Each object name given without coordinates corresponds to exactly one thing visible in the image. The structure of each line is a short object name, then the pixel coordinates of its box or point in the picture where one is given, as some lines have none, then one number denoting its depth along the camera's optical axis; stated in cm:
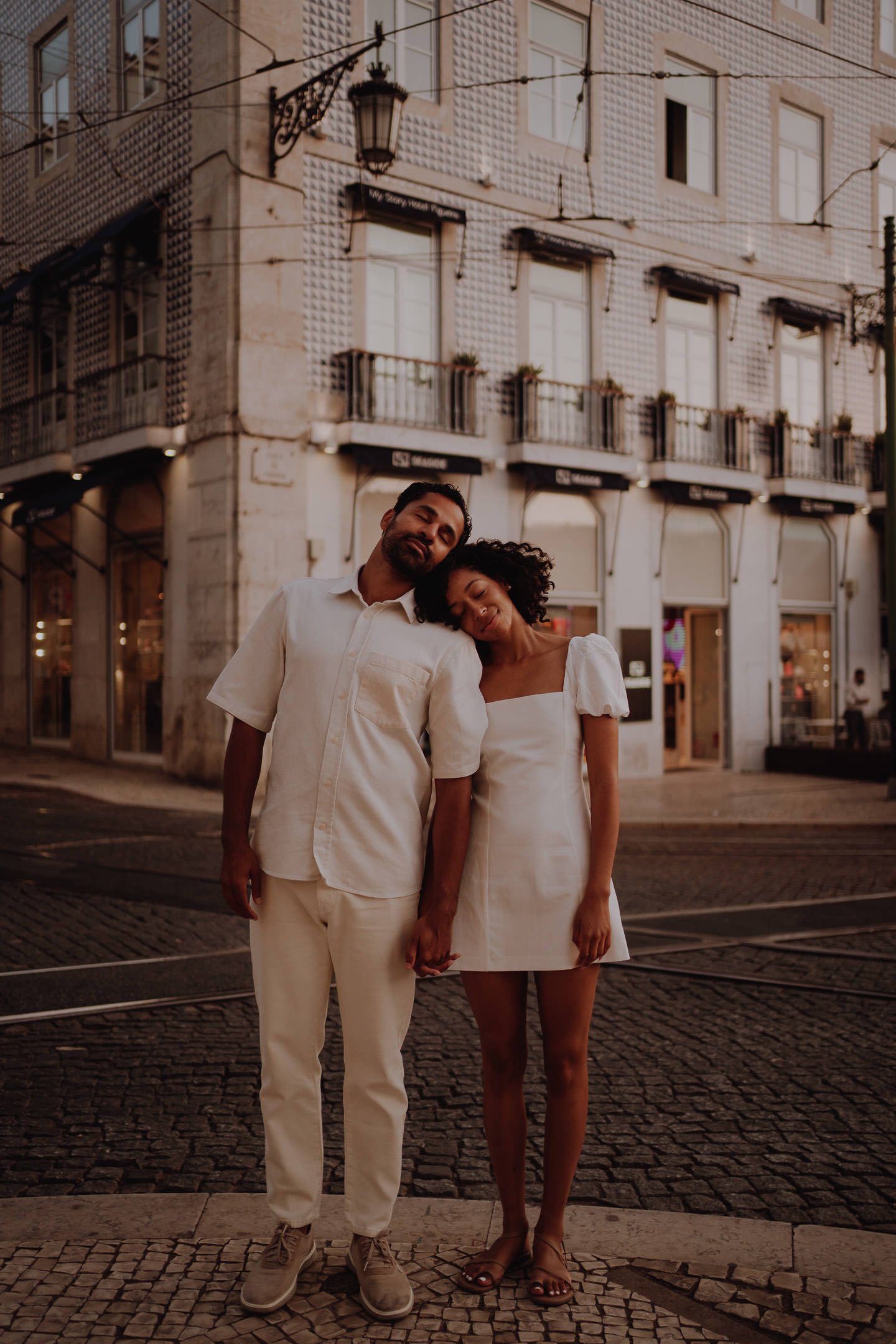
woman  304
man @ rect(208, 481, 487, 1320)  296
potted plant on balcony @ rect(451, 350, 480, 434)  1762
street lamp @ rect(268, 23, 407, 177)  1403
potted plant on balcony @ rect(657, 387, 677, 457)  1966
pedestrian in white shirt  2042
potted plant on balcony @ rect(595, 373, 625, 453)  1906
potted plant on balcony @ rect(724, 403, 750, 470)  2067
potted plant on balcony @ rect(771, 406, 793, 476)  2122
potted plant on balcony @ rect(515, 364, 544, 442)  1812
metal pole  1602
